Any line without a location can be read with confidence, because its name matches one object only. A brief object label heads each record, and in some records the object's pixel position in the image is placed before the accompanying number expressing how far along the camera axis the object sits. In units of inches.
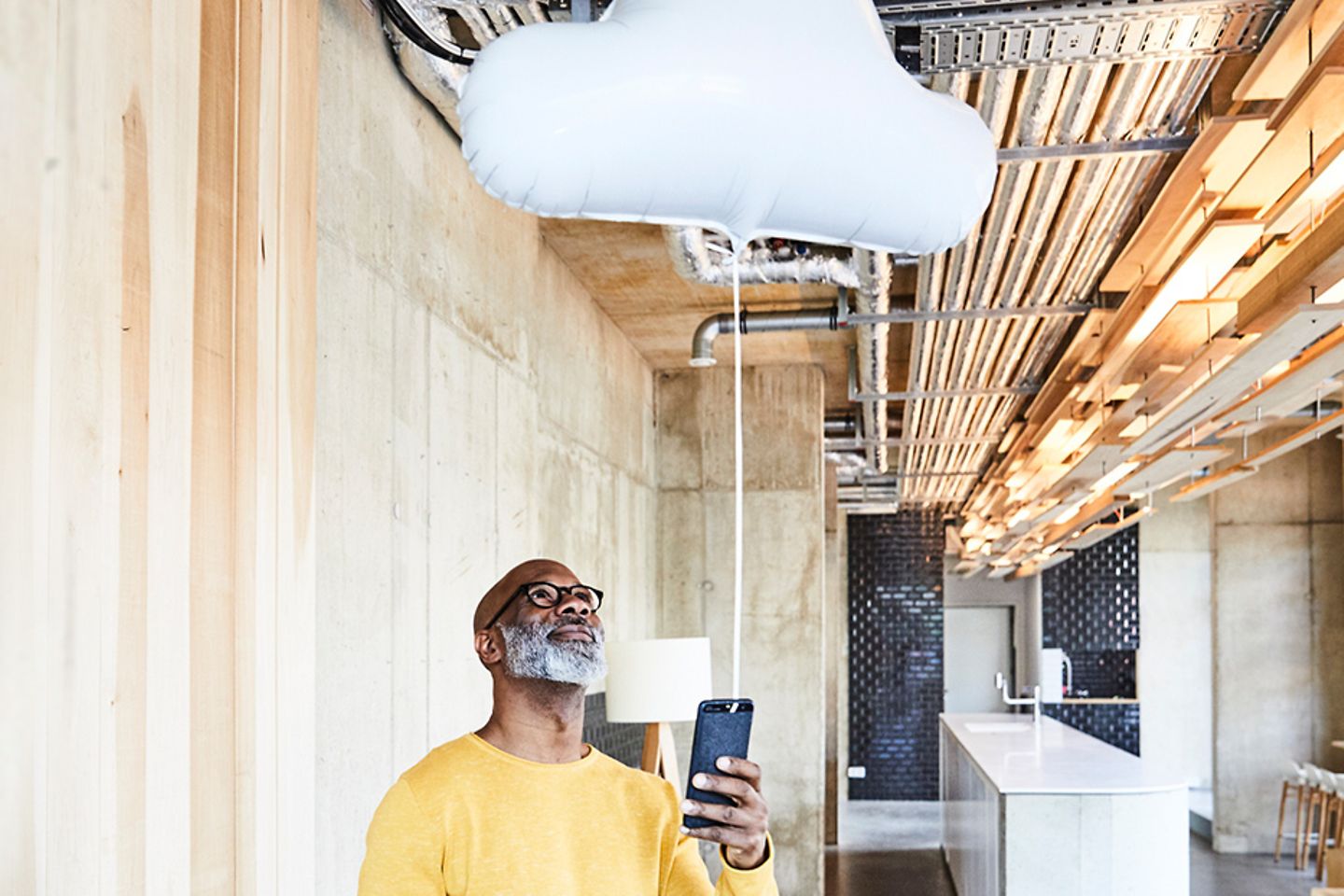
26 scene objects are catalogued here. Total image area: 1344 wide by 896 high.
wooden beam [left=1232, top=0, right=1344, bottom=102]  123.1
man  81.9
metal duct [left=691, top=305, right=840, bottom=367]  307.6
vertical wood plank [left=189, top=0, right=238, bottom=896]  86.9
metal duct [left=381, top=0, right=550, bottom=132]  138.0
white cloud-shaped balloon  67.9
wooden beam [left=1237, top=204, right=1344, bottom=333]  136.3
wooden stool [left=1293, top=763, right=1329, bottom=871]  443.2
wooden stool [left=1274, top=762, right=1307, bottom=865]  459.8
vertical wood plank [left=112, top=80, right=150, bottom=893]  79.0
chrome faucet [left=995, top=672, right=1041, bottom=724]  397.4
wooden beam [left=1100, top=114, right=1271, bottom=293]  156.5
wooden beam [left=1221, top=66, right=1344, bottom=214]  129.1
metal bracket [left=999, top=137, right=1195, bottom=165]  166.9
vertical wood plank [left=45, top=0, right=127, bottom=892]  73.4
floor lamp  197.2
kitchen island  269.6
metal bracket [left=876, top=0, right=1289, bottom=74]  125.6
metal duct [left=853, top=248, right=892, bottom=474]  237.0
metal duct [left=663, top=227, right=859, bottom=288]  247.4
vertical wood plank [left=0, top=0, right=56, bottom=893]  70.1
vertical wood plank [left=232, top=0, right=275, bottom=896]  91.5
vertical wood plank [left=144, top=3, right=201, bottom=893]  82.5
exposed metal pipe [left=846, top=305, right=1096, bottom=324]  254.5
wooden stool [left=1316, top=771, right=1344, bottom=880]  430.3
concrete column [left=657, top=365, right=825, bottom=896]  375.6
